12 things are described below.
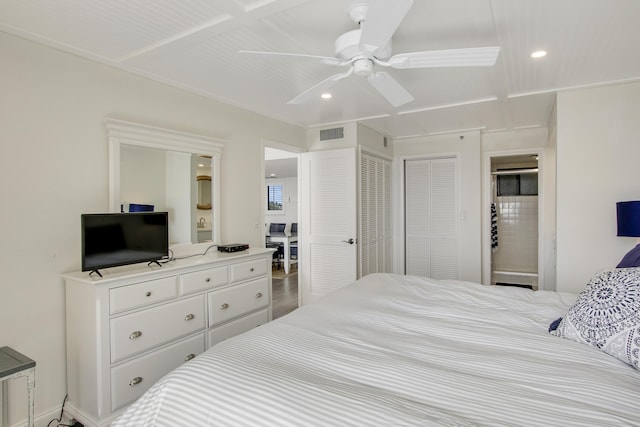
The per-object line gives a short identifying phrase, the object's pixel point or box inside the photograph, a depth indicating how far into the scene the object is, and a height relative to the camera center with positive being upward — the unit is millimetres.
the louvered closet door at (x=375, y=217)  4410 -93
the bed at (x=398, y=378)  1012 -614
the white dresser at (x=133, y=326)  2023 -783
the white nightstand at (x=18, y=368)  1607 -760
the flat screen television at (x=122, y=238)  2129 -185
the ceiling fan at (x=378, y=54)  1456 +813
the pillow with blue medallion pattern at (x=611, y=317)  1291 -462
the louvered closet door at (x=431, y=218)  5055 -129
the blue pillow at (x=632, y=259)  1781 -281
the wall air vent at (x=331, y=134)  4348 +1021
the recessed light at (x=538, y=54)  2354 +1118
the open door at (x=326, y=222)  4152 -153
